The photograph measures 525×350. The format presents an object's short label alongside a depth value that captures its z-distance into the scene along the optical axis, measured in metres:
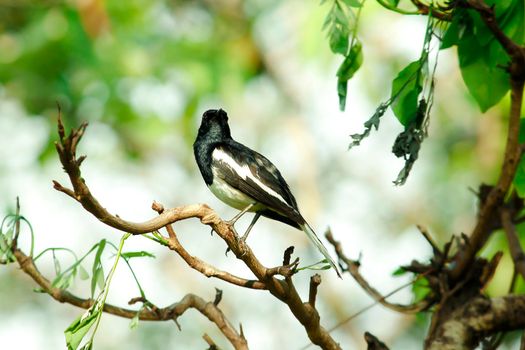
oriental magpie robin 6.62
